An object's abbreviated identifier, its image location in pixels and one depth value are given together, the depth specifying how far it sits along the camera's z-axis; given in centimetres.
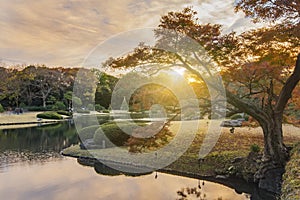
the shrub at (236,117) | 2023
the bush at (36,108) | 3517
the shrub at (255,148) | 817
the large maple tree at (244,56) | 578
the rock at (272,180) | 687
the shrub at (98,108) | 4017
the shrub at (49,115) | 2911
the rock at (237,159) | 842
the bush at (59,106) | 3648
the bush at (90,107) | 4035
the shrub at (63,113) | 3321
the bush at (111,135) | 1223
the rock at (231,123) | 1606
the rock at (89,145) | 1226
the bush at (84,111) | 3703
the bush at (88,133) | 1359
